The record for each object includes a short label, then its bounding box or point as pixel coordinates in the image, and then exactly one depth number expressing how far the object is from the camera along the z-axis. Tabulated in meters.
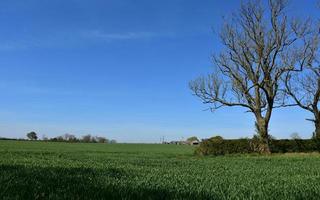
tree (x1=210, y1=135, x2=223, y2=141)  30.58
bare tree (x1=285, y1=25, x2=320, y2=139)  31.41
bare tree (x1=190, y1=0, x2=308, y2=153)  30.56
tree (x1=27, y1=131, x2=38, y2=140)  104.74
